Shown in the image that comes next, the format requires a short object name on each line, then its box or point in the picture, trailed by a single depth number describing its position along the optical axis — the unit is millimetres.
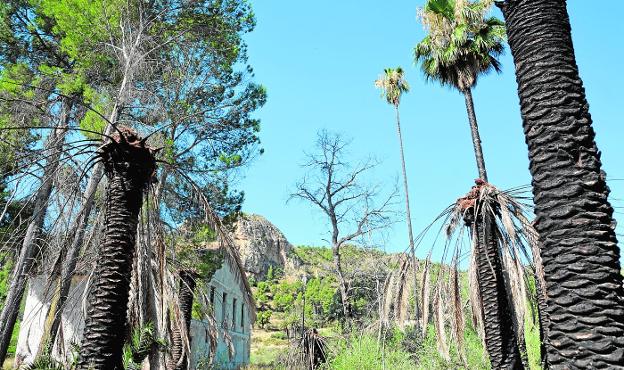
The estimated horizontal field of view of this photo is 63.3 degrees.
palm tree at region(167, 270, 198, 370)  11758
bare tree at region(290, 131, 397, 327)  26375
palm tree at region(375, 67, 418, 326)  28344
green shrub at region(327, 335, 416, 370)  15469
